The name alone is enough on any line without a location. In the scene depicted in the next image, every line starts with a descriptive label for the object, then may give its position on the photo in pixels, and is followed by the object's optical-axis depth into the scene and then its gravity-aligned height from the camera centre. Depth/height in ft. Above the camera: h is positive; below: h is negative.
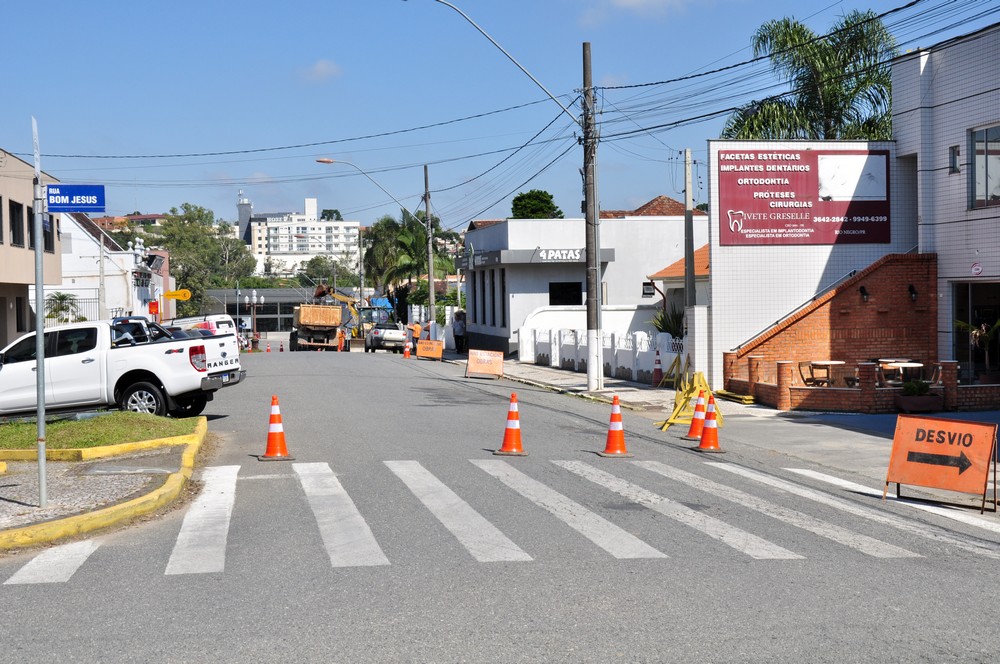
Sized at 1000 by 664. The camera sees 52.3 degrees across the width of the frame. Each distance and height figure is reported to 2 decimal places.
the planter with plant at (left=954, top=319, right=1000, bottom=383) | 71.26 -1.95
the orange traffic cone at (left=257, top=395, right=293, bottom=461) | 44.75 -5.29
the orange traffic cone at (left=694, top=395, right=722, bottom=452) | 49.08 -5.90
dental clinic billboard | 80.28 +9.31
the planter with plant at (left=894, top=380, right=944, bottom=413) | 65.31 -5.57
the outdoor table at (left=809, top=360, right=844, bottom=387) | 71.29 -3.95
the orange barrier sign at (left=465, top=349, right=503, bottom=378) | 101.19 -4.63
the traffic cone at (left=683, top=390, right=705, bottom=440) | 52.90 -5.61
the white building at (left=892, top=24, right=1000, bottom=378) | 71.46 +11.01
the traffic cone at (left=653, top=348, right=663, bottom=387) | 85.81 -5.07
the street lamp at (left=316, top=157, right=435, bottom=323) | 148.06 +6.63
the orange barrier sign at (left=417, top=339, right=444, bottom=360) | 138.72 -4.37
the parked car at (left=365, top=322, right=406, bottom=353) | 163.53 -3.33
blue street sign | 31.55 +3.83
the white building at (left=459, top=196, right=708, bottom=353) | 133.49 +7.57
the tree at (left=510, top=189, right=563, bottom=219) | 263.47 +28.91
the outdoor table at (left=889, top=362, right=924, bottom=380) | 68.90 -3.58
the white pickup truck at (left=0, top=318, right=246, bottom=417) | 53.57 -2.65
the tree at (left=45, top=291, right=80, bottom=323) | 144.97 +2.03
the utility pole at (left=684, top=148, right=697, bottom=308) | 82.99 +6.24
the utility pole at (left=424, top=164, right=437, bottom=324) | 149.07 +8.21
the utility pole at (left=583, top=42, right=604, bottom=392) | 80.43 +6.68
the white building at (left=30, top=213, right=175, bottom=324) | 176.86 +8.55
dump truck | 178.91 -1.19
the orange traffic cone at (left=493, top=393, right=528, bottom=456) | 45.98 -5.48
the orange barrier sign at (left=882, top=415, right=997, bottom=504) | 35.94 -5.16
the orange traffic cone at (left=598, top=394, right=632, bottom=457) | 46.52 -5.57
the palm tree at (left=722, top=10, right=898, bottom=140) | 112.57 +25.40
